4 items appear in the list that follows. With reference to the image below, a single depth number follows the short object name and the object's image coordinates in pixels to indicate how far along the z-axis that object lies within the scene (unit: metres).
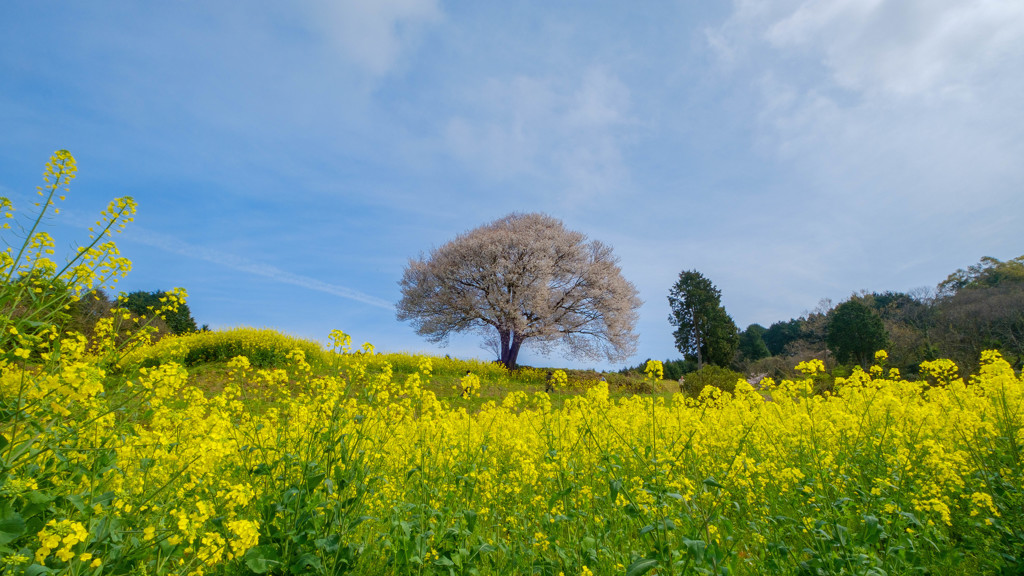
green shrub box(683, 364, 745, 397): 17.34
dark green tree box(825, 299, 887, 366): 26.89
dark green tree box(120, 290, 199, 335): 25.50
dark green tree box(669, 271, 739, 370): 34.94
